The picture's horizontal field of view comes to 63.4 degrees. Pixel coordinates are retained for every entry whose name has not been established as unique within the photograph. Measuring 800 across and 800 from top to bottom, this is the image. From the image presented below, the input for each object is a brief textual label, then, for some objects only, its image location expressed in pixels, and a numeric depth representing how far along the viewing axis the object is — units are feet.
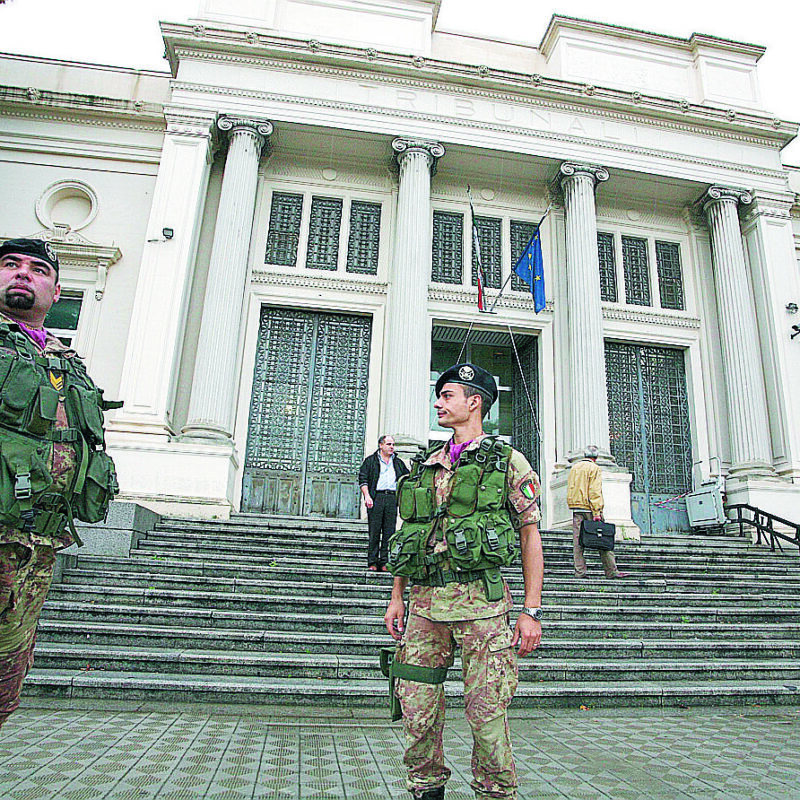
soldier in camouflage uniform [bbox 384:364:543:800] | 8.39
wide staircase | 17.10
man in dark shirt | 25.88
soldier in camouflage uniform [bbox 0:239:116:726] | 7.50
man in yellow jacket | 27.89
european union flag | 42.52
